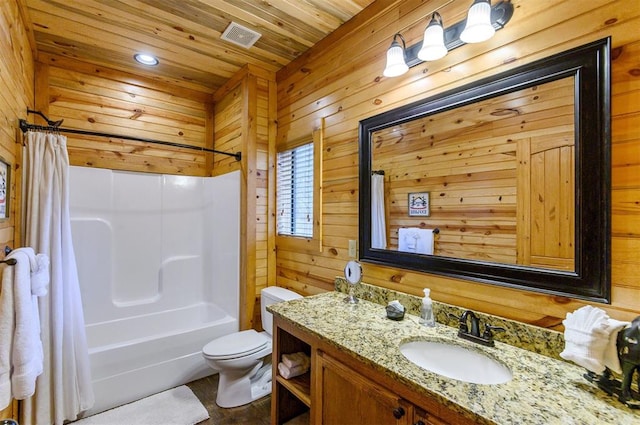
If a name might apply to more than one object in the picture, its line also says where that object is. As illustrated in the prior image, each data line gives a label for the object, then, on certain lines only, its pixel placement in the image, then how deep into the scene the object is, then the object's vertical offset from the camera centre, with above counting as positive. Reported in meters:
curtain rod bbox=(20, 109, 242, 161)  1.96 +0.59
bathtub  2.13 -1.11
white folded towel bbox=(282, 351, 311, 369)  1.66 -0.82
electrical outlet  2.02 -0.24
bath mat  1.98 -1.37
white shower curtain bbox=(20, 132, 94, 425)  1.87 -0.53
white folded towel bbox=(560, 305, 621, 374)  0.90 -0.38
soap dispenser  1.45 -0.48
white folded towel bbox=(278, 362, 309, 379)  1.64 -0.87
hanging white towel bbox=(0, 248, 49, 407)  1.33 -0.55
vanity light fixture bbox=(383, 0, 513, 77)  1.26 +0.83
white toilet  2.07 -1.05
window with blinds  2.47 +0.18
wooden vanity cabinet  0.99 -0.72
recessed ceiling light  2.54 +1.33
